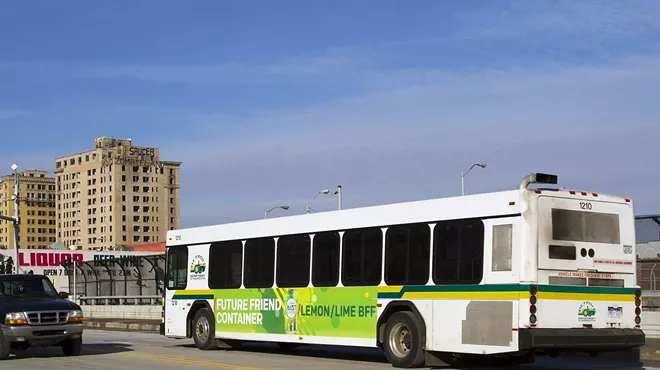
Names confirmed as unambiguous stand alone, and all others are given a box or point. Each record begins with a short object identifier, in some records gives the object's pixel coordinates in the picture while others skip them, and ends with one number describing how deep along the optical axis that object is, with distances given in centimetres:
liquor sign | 9188
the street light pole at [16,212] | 5396
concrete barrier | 4381
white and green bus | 1524
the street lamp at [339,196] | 5279
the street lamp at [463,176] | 4744
